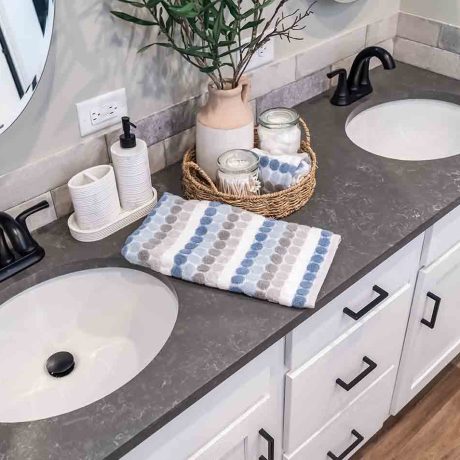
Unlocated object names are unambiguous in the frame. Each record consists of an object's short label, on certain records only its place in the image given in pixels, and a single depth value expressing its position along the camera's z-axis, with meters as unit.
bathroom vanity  0.96
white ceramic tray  1.27
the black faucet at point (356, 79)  1.67
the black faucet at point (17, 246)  1.18
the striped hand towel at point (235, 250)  1.12
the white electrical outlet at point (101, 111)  1.28
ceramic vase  1.30
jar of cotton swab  1.26
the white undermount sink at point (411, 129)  1.77
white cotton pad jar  1.35
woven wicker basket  1.26
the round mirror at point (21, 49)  1.10
